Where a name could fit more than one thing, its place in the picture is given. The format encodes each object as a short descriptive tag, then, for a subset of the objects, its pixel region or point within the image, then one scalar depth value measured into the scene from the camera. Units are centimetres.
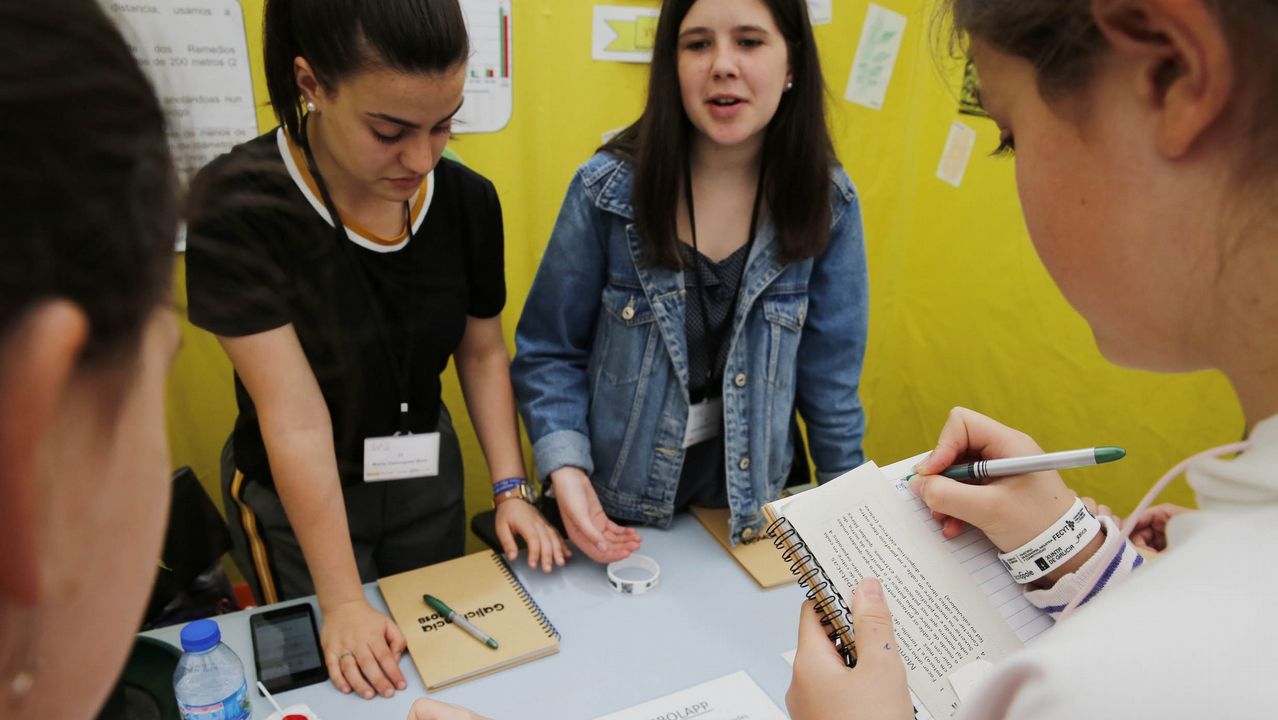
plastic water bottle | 85
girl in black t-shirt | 105
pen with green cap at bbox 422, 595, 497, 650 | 104
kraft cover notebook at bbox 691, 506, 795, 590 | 121
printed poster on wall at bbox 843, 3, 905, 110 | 238
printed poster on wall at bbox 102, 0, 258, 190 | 162
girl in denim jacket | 138
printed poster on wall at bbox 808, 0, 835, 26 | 227
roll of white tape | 118
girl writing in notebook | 41
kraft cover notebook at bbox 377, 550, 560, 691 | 101
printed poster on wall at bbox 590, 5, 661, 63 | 198
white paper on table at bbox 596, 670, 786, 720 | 94
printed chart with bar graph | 186
